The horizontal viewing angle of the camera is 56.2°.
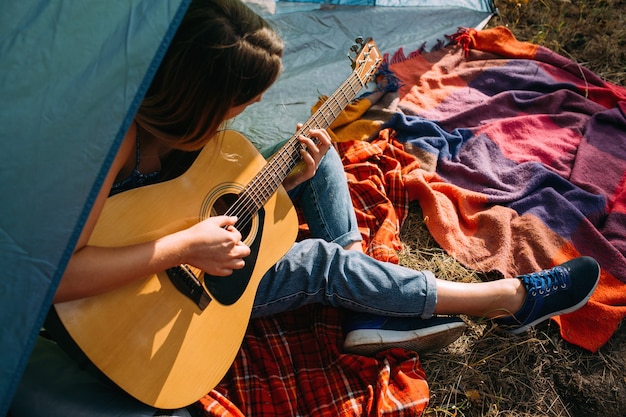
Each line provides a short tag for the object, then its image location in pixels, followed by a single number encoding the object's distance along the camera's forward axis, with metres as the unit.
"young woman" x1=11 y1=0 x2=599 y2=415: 1.04
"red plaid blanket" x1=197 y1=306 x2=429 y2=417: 1.37
